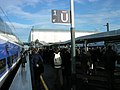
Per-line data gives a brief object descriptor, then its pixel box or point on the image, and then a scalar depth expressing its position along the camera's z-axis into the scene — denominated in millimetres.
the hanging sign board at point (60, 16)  3711
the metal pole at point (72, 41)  4016
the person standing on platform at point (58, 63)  4695
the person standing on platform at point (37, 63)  5082
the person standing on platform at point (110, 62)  4678
